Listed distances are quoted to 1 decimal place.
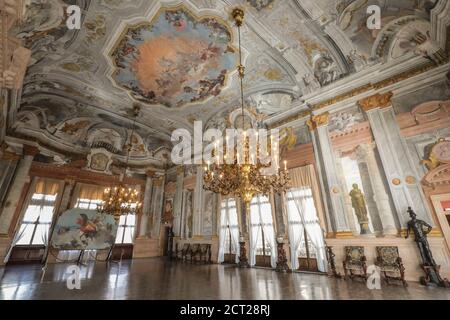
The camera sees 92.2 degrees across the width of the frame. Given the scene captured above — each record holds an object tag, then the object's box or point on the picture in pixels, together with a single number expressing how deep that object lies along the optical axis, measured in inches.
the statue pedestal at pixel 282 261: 269.9
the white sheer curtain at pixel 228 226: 360.5
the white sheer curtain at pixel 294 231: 273.9
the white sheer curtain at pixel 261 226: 311.5
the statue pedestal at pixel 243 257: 317.4
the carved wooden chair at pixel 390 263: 194.8
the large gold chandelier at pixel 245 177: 161.3
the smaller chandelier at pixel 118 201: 297.7
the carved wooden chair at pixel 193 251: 394.9
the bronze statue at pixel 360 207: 229.6
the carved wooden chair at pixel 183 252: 415.8
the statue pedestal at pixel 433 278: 176.1
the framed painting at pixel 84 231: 293.2
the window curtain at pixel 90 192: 442.1
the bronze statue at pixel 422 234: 183.8
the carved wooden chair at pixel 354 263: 214.4
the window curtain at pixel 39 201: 370.0
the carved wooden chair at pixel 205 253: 380.2
